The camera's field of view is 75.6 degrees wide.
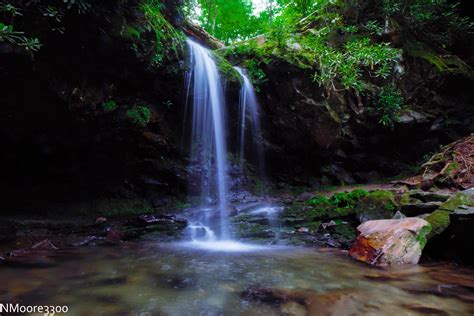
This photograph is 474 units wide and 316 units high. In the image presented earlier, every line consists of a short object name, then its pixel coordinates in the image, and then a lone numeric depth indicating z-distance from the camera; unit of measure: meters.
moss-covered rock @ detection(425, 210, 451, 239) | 4.78
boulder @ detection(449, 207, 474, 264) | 4.36
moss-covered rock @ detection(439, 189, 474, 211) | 4.94
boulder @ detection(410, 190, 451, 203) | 5.71
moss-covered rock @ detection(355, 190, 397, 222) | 6.12
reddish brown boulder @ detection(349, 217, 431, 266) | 4.47
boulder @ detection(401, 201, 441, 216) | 5.52
